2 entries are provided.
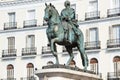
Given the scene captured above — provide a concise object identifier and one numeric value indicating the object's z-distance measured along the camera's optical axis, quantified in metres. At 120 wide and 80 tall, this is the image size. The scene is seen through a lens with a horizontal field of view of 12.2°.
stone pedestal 31.95
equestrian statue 33.09
